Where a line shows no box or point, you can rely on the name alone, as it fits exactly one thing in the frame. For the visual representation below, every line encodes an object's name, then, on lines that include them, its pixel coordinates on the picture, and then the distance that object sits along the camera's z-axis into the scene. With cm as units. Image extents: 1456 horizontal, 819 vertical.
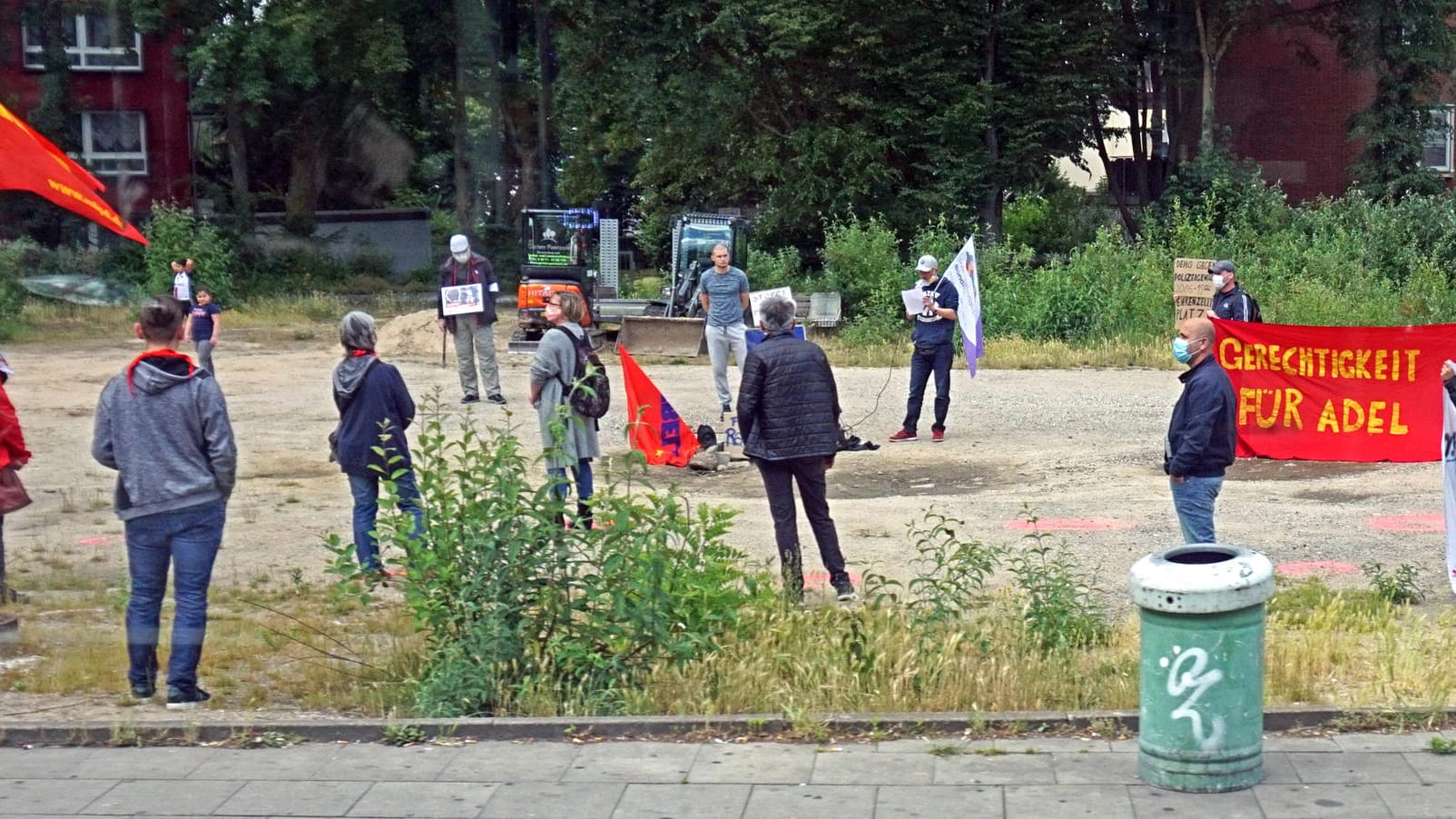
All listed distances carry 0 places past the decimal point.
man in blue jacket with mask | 740
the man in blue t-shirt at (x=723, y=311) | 1455
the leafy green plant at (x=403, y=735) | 608
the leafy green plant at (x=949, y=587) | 689
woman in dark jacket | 853
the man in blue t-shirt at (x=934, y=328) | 1391
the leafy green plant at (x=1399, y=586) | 805
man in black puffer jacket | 807
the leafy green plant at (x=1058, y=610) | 695
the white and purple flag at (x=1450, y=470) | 817
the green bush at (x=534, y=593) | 631
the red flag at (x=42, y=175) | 688
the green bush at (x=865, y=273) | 2609
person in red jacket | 733
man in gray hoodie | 630
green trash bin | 524
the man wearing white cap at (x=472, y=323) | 1611
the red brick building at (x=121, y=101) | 3722
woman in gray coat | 929
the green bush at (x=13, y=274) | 2798
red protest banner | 1245
